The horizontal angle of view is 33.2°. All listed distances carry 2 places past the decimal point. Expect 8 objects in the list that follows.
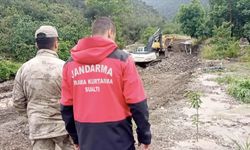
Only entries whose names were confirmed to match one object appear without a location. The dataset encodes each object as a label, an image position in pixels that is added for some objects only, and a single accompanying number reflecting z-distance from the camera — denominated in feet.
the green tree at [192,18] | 97.02
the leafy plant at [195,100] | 21.39
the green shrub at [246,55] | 64.85
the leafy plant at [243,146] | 16.53
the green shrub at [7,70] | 51.24
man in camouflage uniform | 10.64
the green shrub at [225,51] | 70.13
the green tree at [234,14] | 79.77
